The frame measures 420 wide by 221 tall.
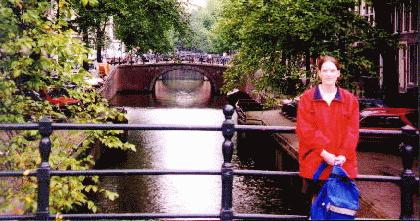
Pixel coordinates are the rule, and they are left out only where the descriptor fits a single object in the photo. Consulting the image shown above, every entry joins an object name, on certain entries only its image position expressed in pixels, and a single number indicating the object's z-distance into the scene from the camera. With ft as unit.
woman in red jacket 13.10
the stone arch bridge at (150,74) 205.26
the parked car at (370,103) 75.92
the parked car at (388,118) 58.80
